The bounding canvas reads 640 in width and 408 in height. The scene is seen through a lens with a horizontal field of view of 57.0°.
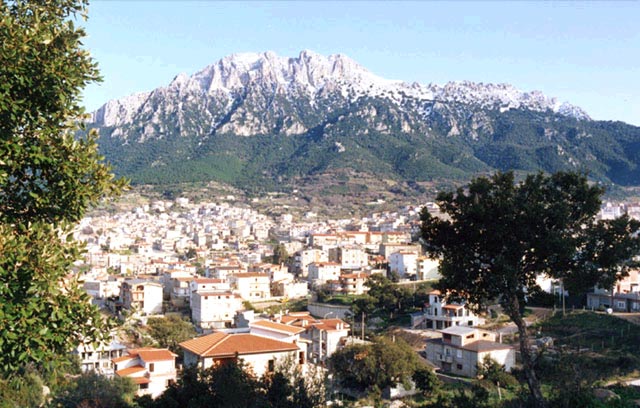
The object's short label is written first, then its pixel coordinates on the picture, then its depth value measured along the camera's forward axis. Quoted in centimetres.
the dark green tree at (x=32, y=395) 1617
